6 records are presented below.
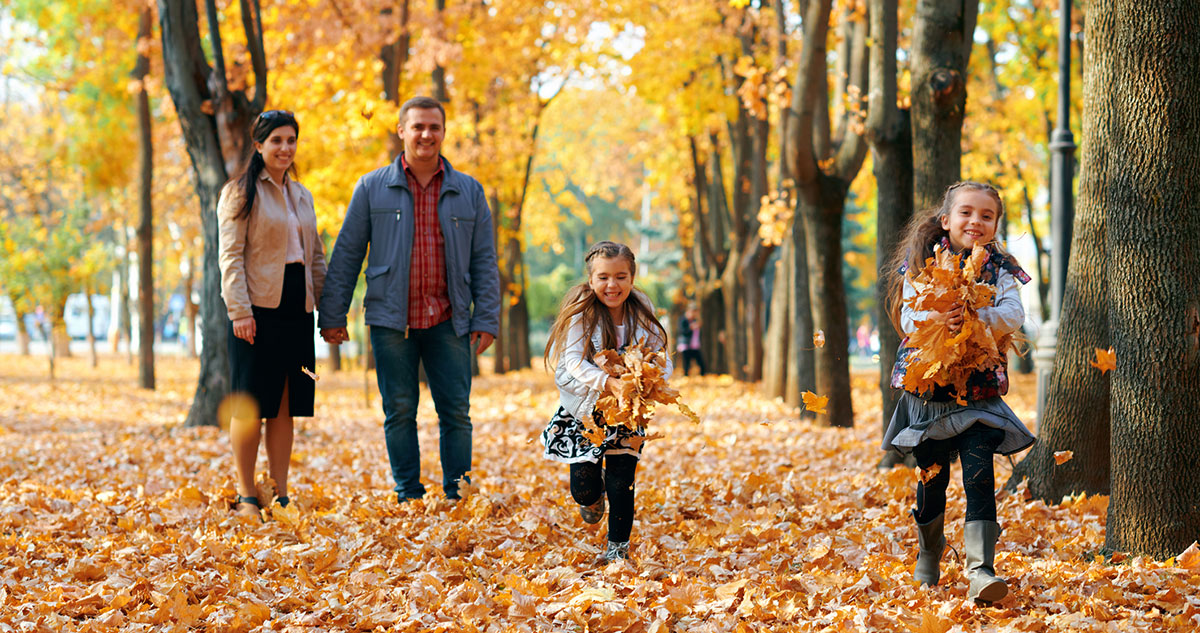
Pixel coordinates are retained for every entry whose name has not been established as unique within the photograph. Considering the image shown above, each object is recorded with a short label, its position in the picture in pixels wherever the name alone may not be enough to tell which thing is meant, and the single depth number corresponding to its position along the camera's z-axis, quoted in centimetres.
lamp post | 1752
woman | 1051
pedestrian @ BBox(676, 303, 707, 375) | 4356
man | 1102
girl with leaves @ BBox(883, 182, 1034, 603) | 706
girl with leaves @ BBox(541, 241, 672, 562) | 854
